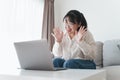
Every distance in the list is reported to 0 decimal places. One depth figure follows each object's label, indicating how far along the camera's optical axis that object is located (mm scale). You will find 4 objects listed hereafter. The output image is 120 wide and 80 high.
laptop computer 1432
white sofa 2887
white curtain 2871
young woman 1914
